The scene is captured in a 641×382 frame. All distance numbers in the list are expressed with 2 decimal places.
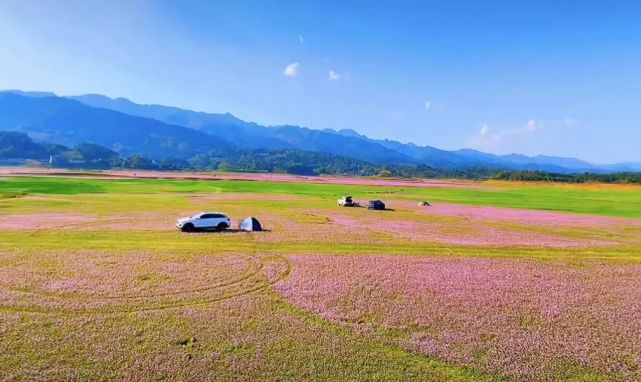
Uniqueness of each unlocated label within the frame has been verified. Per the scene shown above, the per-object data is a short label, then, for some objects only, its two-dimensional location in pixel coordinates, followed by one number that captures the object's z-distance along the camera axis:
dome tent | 44.25
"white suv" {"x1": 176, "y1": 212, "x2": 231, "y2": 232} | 43.38
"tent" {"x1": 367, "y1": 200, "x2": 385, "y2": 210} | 69.56
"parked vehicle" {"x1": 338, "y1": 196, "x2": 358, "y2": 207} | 73.88
